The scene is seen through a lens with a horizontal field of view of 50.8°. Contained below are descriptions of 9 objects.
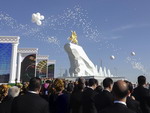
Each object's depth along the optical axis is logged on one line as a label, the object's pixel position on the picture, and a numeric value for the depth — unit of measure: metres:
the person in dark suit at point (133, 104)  3.01
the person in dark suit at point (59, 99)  3.81
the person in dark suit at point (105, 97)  3.42
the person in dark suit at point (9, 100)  3.01
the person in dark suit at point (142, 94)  3.62
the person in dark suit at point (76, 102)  4.04
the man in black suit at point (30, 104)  2.56
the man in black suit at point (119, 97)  1.96
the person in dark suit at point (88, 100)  3.91
